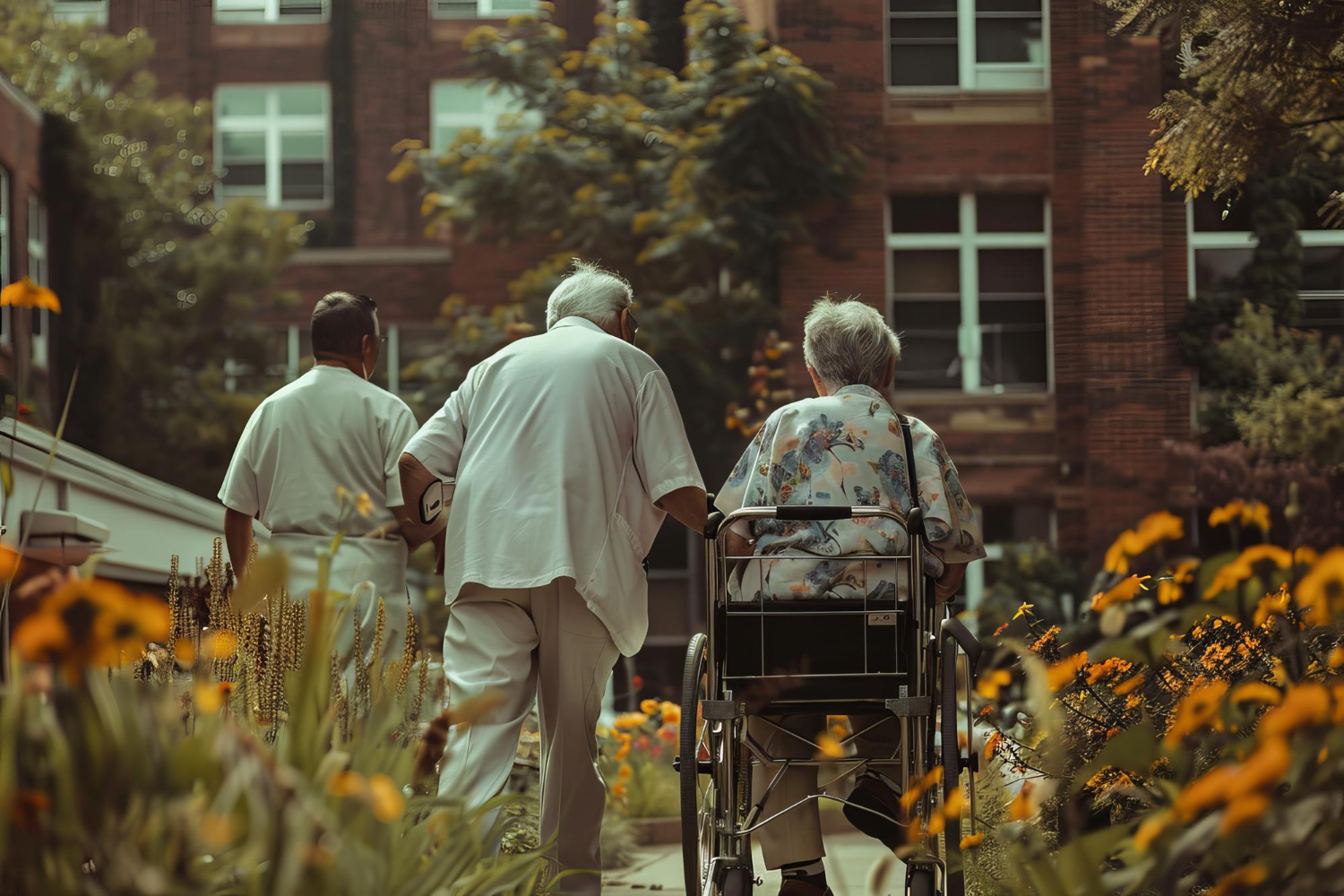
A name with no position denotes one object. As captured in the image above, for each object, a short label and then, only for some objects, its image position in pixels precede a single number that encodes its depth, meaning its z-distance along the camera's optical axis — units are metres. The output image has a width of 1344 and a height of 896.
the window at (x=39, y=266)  29.83
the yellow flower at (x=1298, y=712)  3.25
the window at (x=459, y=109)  33.09
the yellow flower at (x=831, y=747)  5.04
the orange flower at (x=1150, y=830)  3.37
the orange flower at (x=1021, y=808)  4.06
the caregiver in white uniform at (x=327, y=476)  9.35
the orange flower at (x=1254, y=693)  3.91
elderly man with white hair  7.90
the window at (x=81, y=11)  31.61
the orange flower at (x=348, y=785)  3.37
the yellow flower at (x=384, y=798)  3.30
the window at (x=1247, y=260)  30.05
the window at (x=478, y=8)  32.66
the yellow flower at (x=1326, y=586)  3.57
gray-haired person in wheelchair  7.94
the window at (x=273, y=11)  33.09
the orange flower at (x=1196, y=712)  3.65
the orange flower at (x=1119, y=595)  4.54
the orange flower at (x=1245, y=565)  4.10
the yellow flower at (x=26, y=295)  5.89
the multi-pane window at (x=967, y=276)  31.22
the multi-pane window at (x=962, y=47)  31.14
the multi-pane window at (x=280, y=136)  33.62
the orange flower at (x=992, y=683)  4.42
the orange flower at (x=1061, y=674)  4.09
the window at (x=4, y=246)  26.81
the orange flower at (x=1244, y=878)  3.38
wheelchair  7.54
